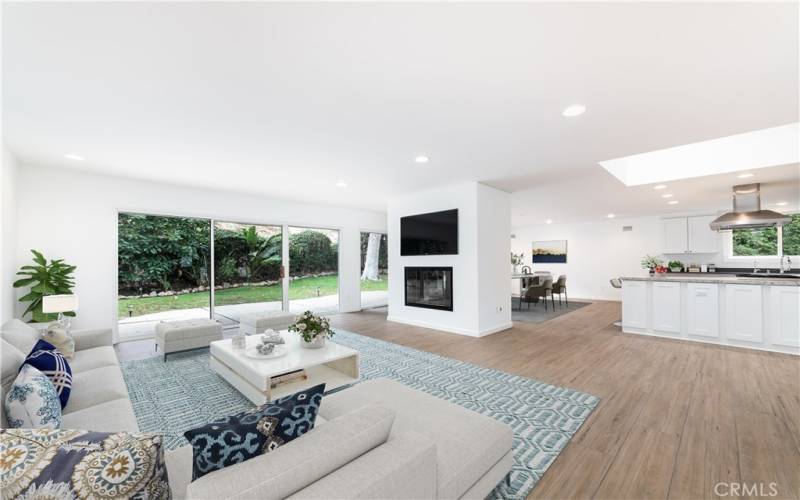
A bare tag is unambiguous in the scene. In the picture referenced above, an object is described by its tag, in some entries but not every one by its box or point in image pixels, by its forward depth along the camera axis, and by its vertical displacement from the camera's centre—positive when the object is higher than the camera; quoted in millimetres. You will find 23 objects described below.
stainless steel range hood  5223 +598
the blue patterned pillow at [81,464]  855 -578
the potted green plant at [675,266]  6473 -309
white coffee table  2592 -1009
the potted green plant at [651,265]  6484 -288
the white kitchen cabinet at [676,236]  8117 +376
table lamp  3299 -497
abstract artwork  10492 -10
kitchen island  4105 -839
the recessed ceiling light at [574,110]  2660 +1186
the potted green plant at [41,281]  3980 -317
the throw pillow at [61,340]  2693 -707
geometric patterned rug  2146 -1270
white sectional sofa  936 -784
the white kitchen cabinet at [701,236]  7703 +350
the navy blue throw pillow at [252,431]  962 -574
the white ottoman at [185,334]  3824 -979
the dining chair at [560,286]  7927 -848
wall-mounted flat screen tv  5434 +339
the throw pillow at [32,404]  1405 -663
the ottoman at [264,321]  4607 -981
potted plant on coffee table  3109 -732
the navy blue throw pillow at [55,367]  1866 -663
